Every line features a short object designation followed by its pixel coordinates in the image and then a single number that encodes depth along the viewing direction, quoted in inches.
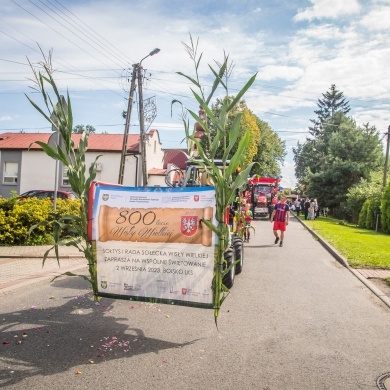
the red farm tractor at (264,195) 1264.8
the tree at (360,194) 1211.9
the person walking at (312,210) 1363.2
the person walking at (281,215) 564.7
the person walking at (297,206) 1787.4
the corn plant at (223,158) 174.1
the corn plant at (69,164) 191.3
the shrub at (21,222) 429.4
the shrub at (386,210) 937.5
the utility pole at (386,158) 1266.9
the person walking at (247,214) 459.7
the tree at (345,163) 1603.1
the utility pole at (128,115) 866.8
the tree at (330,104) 3127.2
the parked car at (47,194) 791.1
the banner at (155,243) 181.0
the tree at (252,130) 2060.0
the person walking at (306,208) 1421.0
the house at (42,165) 1309.1
